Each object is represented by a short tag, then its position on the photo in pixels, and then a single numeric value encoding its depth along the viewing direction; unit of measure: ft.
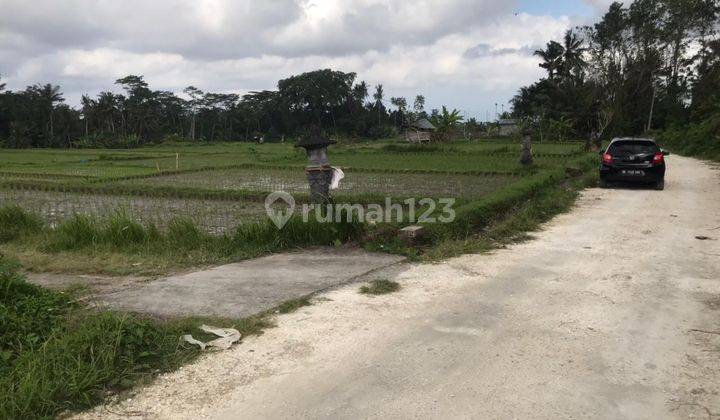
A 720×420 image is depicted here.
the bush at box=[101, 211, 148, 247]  25.26
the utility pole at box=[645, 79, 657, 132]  151.44
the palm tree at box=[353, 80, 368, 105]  232.94
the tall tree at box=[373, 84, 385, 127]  238.19
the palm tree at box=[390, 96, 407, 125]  230.27
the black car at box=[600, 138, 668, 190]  44.78
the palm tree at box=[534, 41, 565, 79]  180.86
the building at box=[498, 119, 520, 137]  182.80
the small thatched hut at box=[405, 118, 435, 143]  157.17
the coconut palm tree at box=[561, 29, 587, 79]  175.73
